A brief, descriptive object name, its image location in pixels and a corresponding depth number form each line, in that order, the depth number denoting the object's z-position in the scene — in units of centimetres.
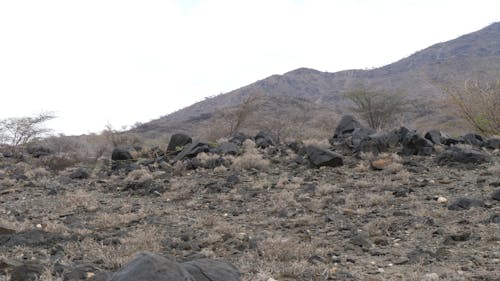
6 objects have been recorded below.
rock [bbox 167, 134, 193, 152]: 1466
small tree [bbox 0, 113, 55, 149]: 2291
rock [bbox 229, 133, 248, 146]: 1415
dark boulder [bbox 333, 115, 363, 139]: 1450
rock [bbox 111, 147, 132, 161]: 1452
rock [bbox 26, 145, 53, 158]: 1873
